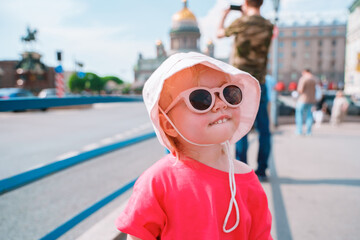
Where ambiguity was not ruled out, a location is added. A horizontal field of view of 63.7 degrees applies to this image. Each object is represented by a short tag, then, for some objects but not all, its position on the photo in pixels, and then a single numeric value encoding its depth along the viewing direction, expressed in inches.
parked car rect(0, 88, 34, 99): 691.9
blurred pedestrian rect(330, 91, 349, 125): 358.0
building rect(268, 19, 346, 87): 2989.7
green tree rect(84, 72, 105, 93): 3000.7
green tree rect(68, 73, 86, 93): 2684.3
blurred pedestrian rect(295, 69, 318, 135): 273.0
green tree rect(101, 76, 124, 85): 4518.2
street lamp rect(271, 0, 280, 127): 316.4
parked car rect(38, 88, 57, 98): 925.7
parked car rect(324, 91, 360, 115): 488.7
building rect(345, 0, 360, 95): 1560.8
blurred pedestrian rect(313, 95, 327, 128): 350.6
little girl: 42.4
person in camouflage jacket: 118.3
